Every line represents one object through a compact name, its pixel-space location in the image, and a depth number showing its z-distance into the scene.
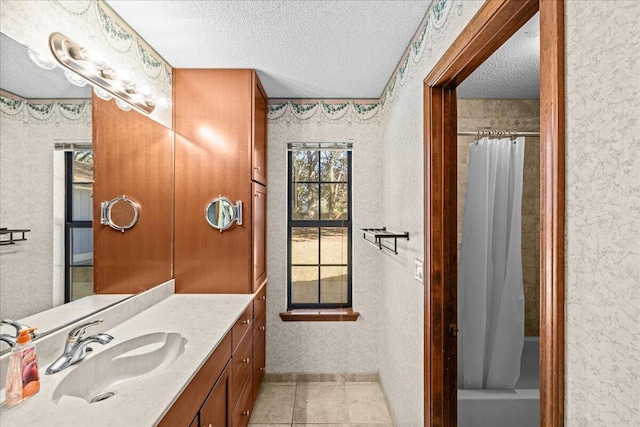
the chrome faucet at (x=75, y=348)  1.15
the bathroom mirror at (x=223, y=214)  2.24
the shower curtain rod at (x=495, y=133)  2.14
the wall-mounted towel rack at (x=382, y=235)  1.87
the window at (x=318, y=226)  2.89
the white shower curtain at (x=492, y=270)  2.12
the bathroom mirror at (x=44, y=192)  1.09
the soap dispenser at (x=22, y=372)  0.93
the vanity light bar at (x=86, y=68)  1.30
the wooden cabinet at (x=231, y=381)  1.17
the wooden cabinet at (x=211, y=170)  2.25
